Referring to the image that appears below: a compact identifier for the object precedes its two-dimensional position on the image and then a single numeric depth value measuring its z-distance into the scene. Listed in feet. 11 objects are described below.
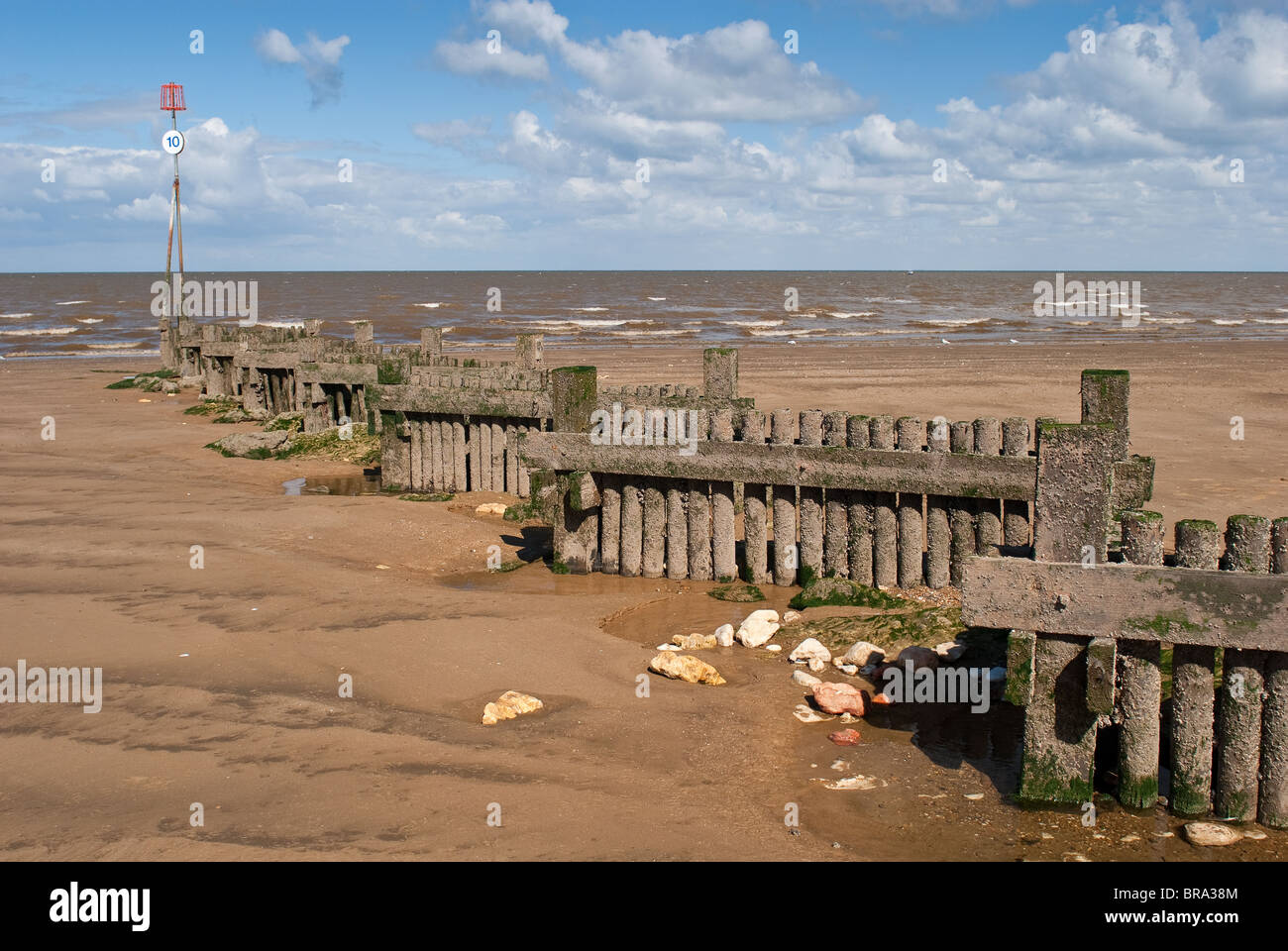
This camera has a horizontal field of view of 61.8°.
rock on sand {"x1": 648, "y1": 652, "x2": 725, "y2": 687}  25.72
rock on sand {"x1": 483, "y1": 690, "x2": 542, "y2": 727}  23.48
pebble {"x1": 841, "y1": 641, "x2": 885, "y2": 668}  26.37
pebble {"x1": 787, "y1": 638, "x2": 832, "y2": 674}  26.58
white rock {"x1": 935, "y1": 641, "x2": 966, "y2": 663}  25.50
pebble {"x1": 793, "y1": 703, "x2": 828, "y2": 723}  23.62
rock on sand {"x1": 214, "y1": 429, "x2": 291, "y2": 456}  57.88
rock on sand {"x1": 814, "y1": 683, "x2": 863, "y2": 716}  23.81
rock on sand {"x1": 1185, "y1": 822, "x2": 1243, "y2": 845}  18.12
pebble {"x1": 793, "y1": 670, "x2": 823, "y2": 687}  25.54
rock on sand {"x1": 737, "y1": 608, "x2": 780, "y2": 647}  28.09
